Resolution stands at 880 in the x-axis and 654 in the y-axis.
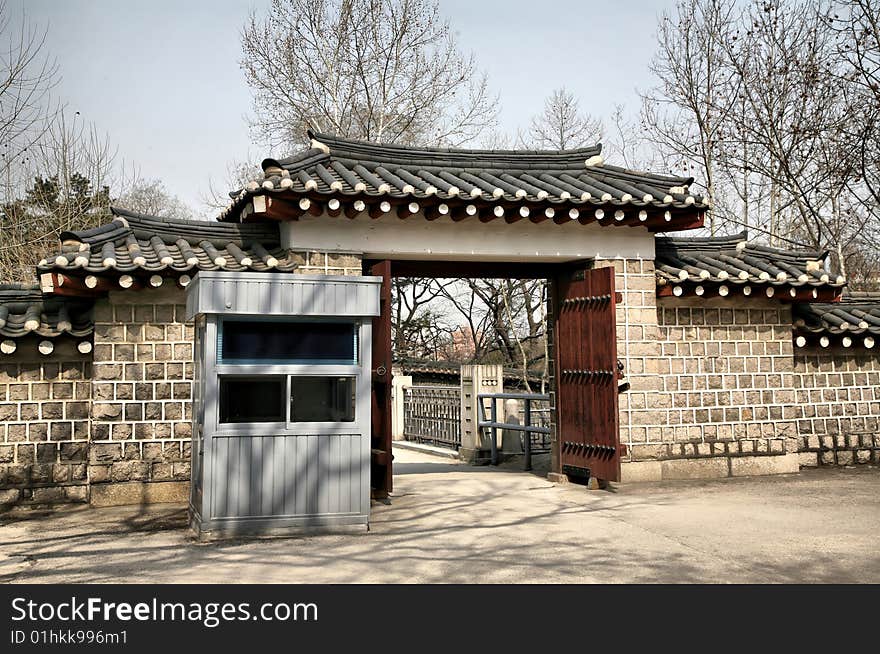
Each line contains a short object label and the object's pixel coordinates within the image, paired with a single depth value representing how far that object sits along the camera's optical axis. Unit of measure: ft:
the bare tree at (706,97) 59.88
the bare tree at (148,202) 83.35
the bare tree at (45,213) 53.21
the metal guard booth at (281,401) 20.47
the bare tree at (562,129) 80.84
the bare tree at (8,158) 40.75
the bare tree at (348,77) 69.82
